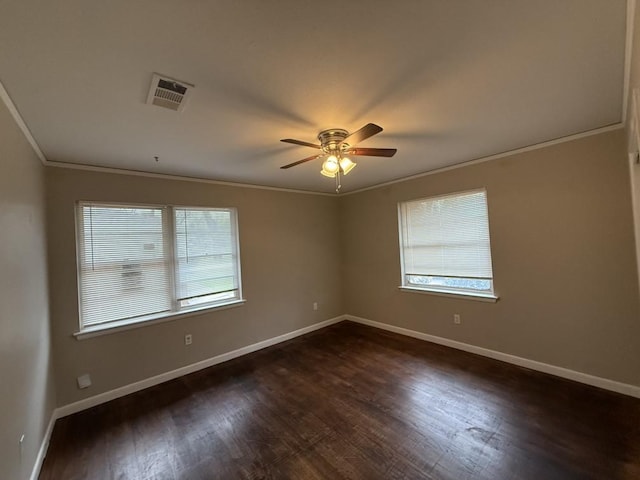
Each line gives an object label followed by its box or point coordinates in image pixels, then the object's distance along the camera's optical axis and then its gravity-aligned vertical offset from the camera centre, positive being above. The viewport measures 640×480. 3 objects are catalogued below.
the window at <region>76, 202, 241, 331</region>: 2.78 -0.09
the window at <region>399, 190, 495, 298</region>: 3.35 -0.09
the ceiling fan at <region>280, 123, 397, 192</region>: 2.10 +0.75
